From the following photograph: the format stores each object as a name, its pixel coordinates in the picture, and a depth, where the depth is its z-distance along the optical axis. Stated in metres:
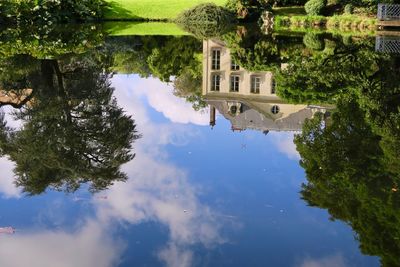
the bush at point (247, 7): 37.06
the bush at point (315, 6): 35.08
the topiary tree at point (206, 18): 35.69
